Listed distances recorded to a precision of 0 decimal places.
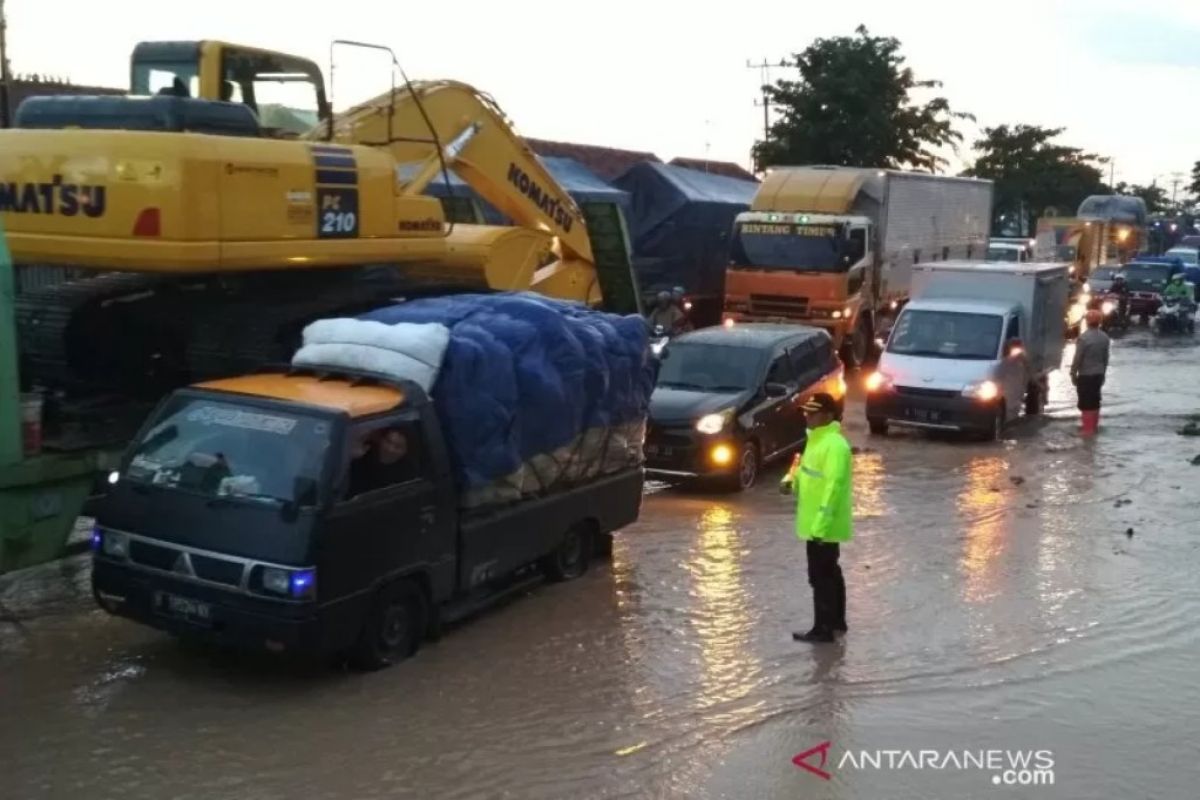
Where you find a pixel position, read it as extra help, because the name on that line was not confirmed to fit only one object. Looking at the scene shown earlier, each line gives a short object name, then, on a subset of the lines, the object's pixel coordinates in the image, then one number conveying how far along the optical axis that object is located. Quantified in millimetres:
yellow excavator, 9375
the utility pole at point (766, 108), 46500
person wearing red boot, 19188
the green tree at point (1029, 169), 73688
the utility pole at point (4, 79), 23938
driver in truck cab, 8336
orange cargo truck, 25188
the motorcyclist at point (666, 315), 25266
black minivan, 14672
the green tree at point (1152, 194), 117812
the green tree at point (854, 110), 44000
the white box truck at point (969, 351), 18516
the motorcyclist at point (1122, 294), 37719
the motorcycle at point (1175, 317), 35969
